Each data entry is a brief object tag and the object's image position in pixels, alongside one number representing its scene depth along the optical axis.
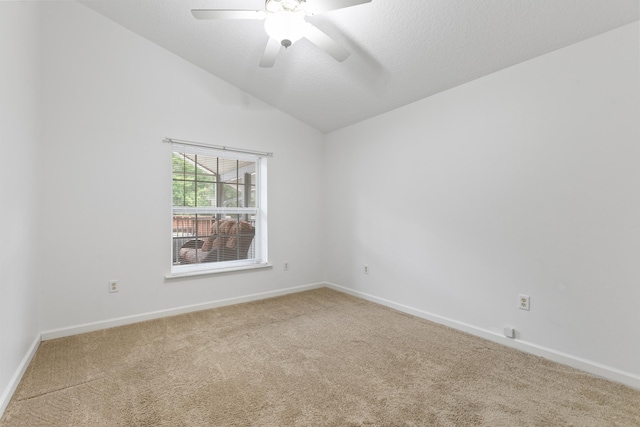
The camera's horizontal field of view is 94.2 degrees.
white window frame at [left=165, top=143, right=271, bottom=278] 3.29
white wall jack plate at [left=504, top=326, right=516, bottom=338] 2.39
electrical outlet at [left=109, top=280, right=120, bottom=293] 2.81
